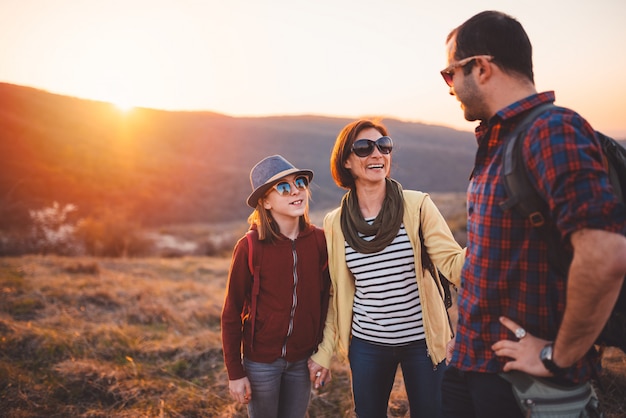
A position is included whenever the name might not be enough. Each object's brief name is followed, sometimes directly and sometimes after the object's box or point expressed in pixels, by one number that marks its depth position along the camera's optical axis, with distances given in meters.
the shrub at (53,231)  16.98
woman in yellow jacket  2.31
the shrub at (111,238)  17.72
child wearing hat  2.39
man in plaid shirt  1.11
